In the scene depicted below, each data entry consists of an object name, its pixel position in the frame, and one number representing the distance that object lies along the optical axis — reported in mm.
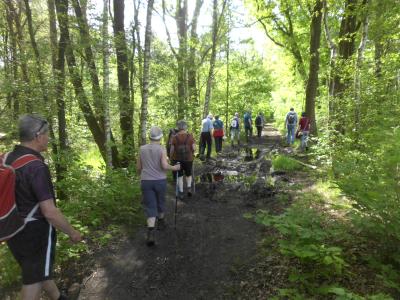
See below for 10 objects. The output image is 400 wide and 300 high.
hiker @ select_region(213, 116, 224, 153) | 15608
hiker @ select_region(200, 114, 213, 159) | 13769
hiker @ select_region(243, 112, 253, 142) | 20562
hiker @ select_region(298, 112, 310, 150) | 14773
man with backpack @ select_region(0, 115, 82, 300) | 3080
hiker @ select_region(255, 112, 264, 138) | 23906
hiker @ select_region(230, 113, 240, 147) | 18078
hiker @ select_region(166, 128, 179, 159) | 9366
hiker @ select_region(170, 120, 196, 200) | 8204
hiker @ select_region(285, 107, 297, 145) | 16781
